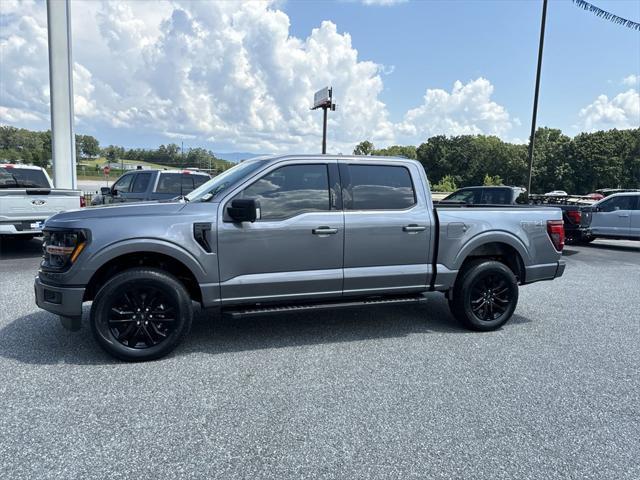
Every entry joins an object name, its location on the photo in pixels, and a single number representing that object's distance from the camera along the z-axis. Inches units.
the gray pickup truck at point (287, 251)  157.1
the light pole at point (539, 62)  703.1
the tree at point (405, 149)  4704.7
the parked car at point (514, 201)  459.8
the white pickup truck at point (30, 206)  333.7
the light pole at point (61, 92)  542.6
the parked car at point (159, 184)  425.7
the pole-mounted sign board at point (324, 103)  762.8
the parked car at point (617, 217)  510.6
